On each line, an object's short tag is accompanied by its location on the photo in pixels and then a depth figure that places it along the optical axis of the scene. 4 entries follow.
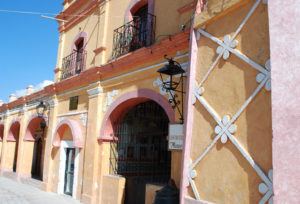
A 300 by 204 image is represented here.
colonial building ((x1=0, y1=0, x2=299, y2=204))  3.58
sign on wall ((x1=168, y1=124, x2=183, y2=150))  5.33
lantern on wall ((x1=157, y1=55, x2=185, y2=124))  5.27
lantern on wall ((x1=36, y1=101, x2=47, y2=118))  11.83
